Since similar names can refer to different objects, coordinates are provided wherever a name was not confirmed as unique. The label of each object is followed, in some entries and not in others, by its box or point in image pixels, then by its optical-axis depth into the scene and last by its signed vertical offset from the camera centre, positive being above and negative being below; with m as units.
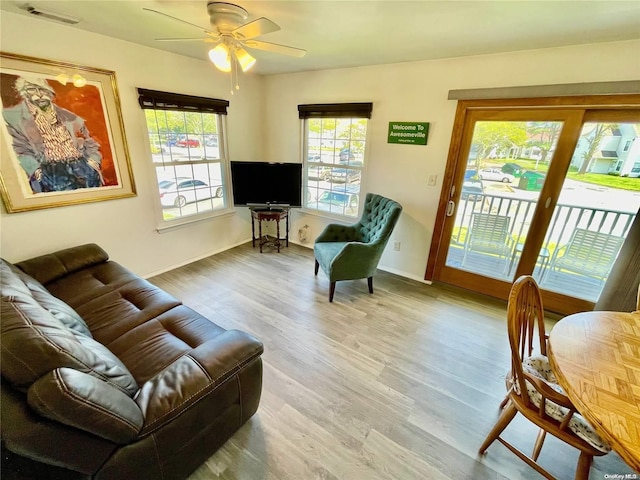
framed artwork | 1.99 +0.03
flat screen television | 3.53 -0.46
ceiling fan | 1.55 +0.65
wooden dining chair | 1.06 -1.01
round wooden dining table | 0.82 -0.75
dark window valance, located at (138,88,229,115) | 2.63 +0.43
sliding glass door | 2.20 -0.35
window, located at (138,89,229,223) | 2.83 -0.09
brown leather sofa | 0.82 -0.97
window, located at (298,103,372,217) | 3.23 -0.06
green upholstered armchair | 2.62 -0.94
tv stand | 3.68 -0.89
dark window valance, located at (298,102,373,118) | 3.03 +0.46
